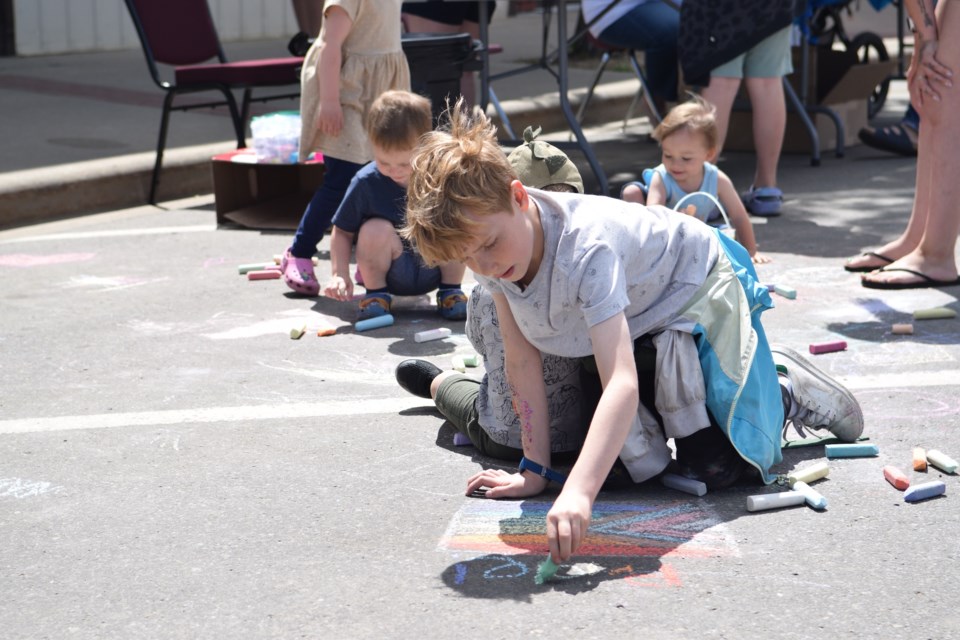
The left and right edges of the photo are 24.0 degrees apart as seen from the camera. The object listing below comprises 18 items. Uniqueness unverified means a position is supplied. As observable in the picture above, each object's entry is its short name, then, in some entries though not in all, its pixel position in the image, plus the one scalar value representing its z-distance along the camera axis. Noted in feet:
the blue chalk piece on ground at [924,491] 17.88
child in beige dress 31.54
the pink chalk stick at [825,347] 25.14
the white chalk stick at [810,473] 18.61
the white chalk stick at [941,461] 18.86
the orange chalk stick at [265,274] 32.31
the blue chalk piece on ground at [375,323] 27.77
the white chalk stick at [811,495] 17.71
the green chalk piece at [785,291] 28.98
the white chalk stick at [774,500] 17.69
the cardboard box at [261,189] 38.96
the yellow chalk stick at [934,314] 27.25
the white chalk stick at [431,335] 26.87
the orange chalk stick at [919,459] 19.01
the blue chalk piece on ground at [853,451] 19.76
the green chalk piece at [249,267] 32.87
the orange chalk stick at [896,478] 18.33
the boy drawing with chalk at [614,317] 15.80
